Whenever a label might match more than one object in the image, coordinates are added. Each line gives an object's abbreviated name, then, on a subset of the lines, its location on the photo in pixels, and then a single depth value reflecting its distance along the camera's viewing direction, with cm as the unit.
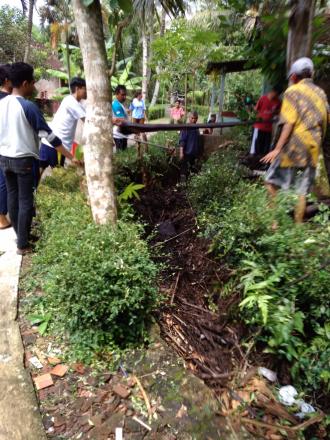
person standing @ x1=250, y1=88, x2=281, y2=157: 566
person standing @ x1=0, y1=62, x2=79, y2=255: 330
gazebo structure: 893
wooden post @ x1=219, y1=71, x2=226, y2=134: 1012
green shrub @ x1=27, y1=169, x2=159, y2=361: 234
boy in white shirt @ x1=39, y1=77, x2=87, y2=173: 460
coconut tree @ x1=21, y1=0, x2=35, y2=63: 1105
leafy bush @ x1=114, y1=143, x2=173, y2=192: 526
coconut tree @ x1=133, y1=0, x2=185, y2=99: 413
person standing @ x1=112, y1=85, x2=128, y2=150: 713
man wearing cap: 322
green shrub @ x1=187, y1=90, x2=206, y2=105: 2185
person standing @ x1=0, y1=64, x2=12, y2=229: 400
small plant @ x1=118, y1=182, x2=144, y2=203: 415
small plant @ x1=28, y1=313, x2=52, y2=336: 259
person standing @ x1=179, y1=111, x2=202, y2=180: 674
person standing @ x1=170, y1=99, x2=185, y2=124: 1315
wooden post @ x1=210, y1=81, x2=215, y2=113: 1197
